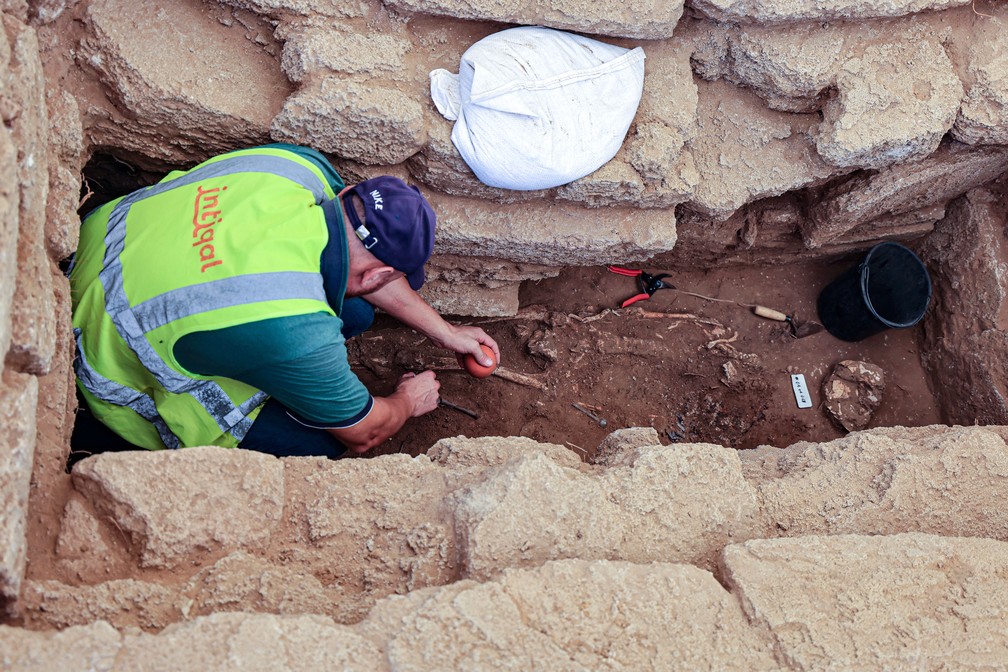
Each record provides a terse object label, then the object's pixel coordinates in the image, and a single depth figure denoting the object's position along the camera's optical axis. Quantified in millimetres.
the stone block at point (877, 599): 1974
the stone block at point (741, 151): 3221
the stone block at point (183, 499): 1938
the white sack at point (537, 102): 2736
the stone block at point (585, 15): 2783
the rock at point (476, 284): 3510
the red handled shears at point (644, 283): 4160
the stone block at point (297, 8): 2633
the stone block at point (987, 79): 3039
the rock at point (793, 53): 2961
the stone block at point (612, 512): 2066
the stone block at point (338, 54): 2646
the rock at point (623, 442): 2607
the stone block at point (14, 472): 1620
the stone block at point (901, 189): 3391
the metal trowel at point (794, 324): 4258
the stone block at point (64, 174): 2166
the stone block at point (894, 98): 2996
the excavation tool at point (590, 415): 3904
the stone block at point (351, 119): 2641
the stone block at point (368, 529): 2082
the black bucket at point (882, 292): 4008
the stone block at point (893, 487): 2367
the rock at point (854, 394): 4043
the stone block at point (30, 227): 1813
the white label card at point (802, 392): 4109
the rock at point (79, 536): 1905
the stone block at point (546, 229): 3156
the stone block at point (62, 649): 1503
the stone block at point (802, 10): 2850
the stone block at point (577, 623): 1747
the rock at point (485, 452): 2500
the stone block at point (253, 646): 1596
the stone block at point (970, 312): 3693
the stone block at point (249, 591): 1906
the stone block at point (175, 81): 2555
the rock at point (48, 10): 2301
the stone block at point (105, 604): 1735
